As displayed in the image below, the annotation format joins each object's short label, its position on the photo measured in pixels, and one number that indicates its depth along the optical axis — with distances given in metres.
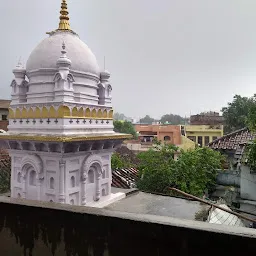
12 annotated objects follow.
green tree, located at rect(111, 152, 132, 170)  18.36
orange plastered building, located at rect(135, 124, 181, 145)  39.18
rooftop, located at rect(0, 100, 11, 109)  32.99
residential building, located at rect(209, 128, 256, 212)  13.12
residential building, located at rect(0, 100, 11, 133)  33.08
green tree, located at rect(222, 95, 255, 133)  32.62
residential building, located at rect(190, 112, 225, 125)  50.84
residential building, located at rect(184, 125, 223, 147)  38.88
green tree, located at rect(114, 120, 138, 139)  50.37
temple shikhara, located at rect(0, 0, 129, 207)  8.56
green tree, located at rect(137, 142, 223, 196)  13.50
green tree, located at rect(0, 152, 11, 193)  13.75
